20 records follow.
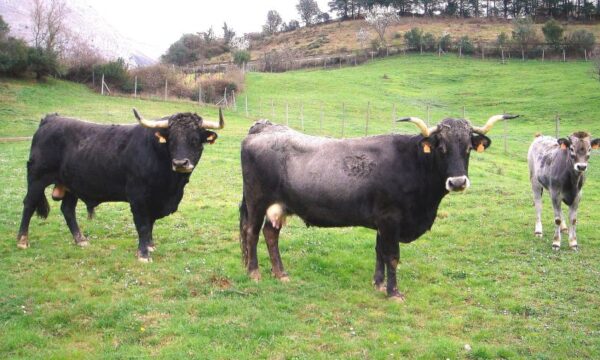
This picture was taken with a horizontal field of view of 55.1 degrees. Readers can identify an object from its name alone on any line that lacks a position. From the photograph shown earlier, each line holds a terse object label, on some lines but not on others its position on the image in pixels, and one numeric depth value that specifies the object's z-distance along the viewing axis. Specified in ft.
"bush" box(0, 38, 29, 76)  144.56
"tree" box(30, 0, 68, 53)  177.78
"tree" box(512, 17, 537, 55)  254.88
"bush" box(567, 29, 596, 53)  239.50
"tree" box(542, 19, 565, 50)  247.70
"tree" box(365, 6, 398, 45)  310.22
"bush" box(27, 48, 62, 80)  150.20
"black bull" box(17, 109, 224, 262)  35.12
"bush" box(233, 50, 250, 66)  261.03
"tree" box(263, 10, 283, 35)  426.51
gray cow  41.63
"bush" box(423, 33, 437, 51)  273.93
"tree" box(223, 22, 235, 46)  364.79
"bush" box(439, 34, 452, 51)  270.67
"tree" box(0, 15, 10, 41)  153.28
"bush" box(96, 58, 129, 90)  161.79
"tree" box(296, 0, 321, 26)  426.51
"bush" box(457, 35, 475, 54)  263.08
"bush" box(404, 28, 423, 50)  274.16
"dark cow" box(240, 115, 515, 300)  29.91
